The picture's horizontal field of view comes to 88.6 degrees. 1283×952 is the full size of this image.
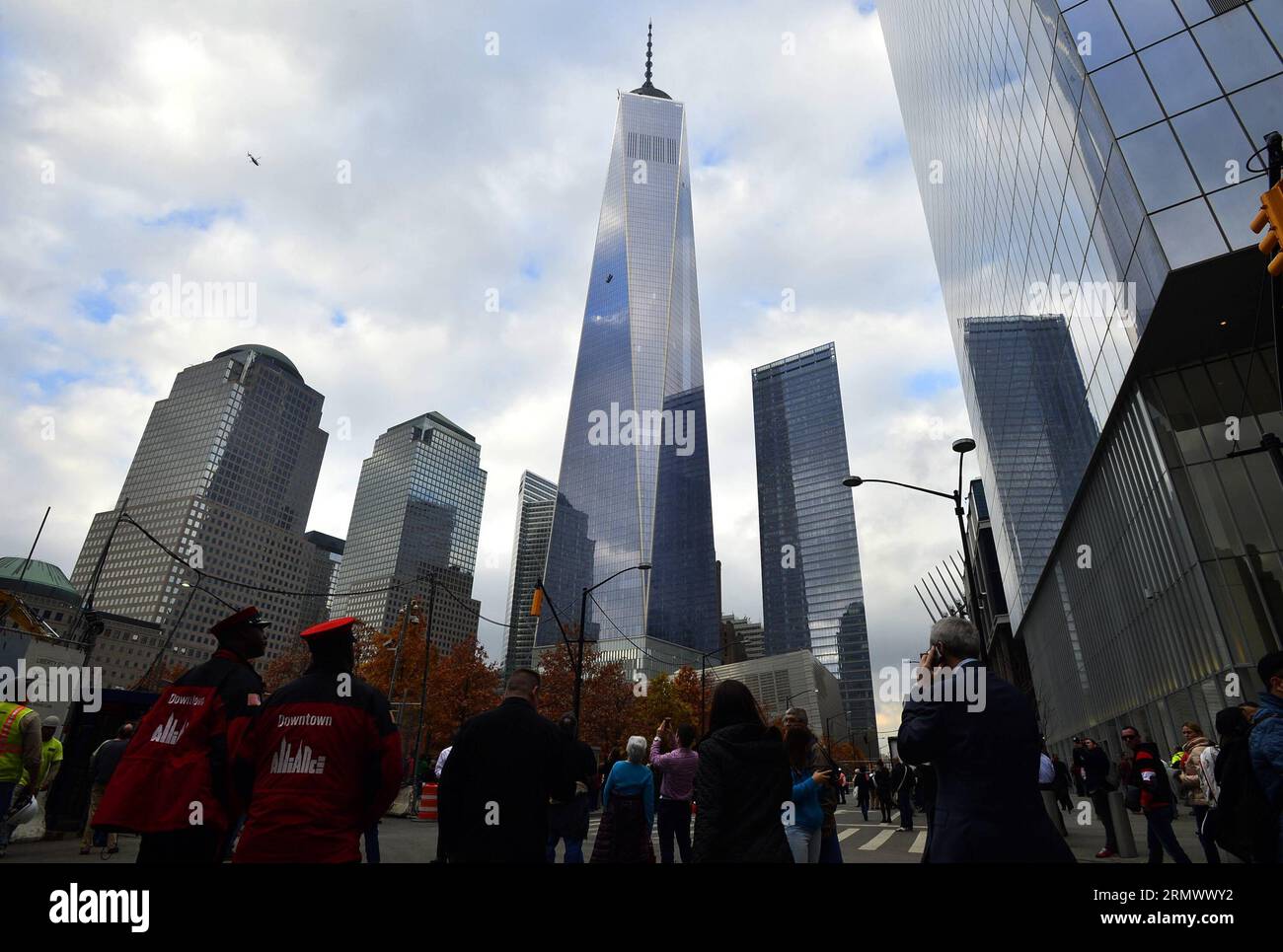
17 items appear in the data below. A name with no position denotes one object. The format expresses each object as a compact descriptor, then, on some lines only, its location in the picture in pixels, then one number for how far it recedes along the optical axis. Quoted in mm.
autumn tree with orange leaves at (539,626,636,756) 51938
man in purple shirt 8453
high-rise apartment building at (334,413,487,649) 149000
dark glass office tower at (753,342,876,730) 175500
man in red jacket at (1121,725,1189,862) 8688
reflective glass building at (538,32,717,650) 135500
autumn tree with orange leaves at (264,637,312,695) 55812
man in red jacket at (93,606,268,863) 3463
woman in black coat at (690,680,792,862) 3701
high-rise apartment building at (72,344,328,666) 124812
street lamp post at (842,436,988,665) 16359
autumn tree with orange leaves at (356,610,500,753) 48469
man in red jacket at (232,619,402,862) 3104
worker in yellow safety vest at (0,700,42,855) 6535
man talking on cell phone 2943
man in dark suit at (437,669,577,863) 3785
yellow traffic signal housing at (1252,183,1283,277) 5417
